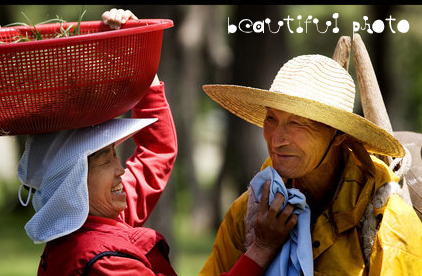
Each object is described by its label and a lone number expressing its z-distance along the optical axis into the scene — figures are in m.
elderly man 6.37
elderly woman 6.24
